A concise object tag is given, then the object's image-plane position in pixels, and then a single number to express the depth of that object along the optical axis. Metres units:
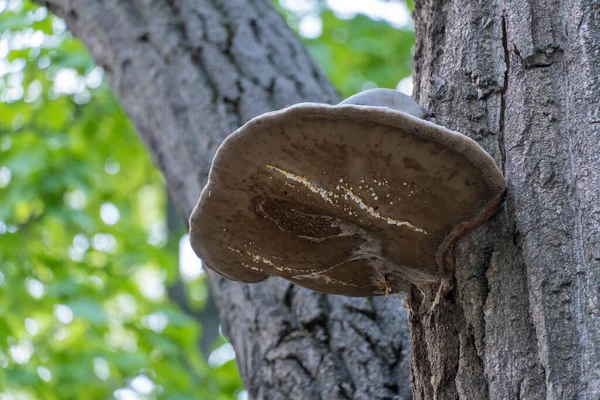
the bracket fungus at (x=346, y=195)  2.79
